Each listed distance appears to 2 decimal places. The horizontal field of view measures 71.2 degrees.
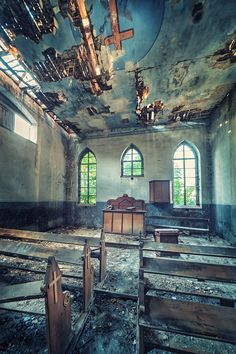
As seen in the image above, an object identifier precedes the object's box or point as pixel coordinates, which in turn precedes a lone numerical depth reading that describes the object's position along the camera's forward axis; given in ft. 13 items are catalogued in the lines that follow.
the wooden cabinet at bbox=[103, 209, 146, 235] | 20.89
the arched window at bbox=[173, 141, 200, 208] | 24.82
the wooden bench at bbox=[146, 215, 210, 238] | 21.86
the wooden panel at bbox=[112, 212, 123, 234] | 21.33
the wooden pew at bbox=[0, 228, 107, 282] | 10.04
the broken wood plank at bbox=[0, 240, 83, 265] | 8.62
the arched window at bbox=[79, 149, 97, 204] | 28.96
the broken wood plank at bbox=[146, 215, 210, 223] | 21.73
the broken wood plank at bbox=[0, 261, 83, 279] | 8.43
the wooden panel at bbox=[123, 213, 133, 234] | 20.95
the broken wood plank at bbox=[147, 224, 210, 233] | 20.00
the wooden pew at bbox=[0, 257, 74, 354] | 4.64
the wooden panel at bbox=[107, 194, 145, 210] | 24.40
